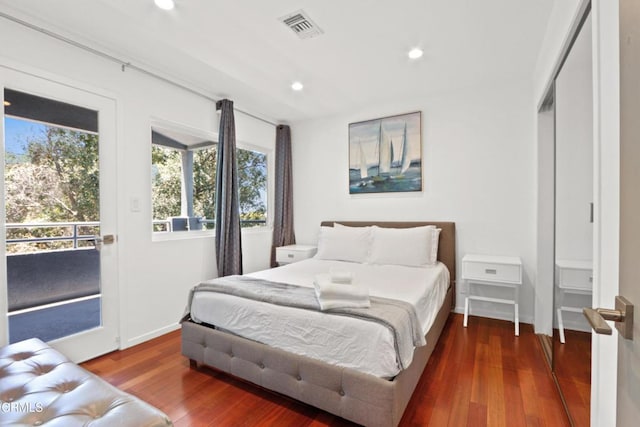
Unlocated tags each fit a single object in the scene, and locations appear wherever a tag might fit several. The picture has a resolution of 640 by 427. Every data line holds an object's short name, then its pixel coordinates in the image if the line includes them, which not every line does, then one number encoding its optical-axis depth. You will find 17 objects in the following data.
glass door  1.97
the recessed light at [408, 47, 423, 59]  2.57
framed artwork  3.59
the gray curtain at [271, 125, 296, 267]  4.29
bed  1.46
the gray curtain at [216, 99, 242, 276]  3.25
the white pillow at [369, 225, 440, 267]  3.09
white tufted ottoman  1.06
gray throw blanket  1.56
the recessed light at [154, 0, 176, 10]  1.99
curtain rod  1.96
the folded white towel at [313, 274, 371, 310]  1.74
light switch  2.60
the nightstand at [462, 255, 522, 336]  2.78
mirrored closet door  1.43
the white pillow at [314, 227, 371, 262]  3.39
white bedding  1.52
